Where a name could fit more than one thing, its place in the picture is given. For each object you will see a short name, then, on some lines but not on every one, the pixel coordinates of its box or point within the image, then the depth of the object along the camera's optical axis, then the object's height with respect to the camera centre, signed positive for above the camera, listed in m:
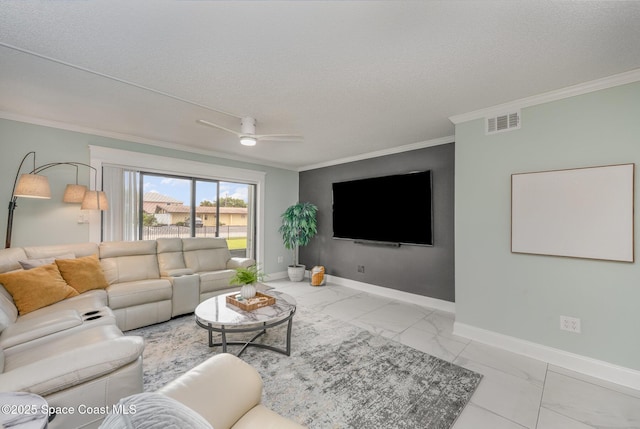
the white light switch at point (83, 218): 3.47 -0.01
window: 3.75 +0.31
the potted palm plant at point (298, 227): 5.38 -0.21
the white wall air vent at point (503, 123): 2.64 +1.01
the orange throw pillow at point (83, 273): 2.73 -0.62
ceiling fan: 2.93 +1.02
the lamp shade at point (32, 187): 2.69 +0.33
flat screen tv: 3.97 +0.15
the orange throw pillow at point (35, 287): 2.26 -0.65
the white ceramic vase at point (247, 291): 2.69 -0.78
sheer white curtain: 3.70 +0.21
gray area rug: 1.77 -1.36
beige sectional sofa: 1.20 -0.82
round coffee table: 2.20 -0.90
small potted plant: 2.67 -0.67
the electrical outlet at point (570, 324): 2.31 -0.98
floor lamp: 2.71 +0.30
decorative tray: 2.48 -0.86
